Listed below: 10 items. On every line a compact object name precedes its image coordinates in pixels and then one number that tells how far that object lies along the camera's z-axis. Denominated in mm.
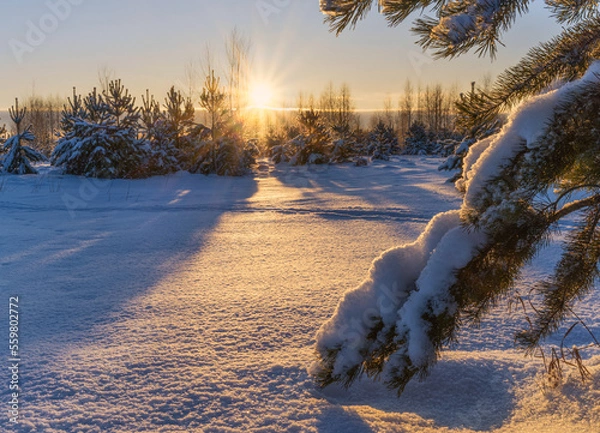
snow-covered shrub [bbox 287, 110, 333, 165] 18375
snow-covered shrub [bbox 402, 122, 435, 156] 32438
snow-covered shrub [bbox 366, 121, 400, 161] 28375
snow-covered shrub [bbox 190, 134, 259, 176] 14828
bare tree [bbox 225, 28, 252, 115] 27669
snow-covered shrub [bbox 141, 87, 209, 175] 15062
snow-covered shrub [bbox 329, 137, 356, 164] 19062
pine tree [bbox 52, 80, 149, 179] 13531
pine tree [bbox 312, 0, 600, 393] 1130
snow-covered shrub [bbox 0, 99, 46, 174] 14555
